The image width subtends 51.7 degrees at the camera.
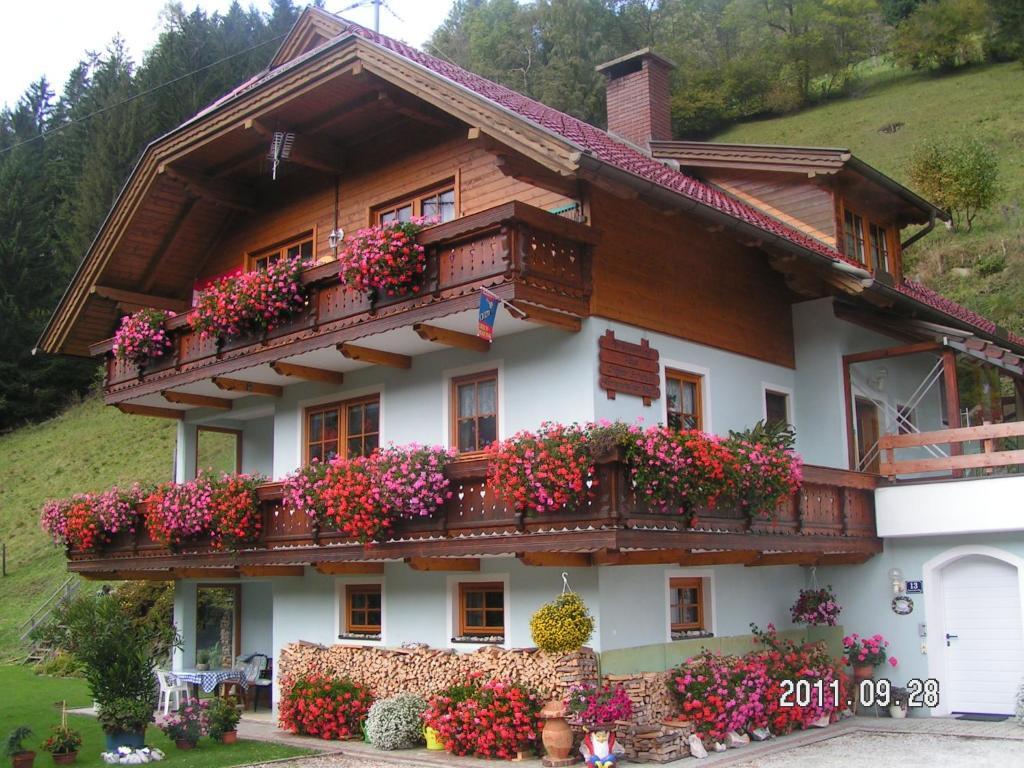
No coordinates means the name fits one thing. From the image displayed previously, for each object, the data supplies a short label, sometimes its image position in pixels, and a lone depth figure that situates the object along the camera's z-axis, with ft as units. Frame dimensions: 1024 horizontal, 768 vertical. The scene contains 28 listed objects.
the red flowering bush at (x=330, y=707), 48.44
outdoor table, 57.62
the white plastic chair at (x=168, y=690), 57.24
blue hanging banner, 40.73
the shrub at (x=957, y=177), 126.11
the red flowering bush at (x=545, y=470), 37.37
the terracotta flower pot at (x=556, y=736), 39.27
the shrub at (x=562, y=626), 39.32
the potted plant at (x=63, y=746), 45.16
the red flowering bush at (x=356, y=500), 43.39
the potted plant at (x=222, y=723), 48.03
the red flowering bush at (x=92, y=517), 57.72
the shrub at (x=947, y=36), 204.64
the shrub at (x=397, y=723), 45.06
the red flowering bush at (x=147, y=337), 57.93
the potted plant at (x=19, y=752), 42.55
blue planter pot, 45.06
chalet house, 43.14
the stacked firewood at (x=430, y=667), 41.19
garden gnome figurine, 37.63
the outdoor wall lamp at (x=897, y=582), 52.65
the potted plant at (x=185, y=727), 47.73
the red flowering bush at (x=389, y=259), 44.06
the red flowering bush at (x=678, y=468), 37.68
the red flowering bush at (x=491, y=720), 41.06
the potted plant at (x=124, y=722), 44.93
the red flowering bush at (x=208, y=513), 50.72
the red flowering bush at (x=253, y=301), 50.01
